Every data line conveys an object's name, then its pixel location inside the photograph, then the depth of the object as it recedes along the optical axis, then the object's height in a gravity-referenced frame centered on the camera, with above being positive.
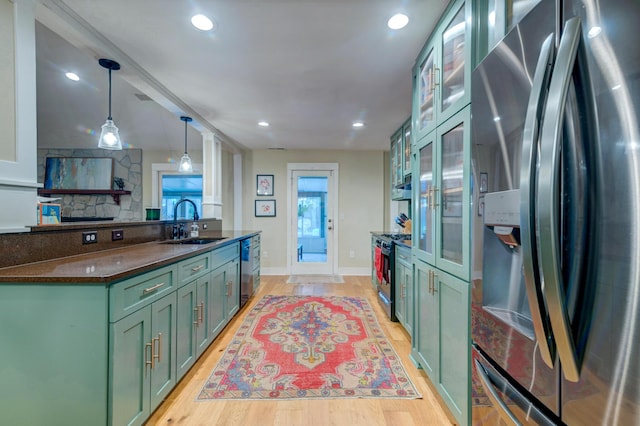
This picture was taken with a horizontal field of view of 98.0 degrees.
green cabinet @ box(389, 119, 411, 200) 3.52 +0.70
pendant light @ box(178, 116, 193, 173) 3.82 +0.65
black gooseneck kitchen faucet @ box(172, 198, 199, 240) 3.03 -0.20
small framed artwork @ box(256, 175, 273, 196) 5.45 +0.54
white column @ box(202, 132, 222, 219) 4.08 +0.50
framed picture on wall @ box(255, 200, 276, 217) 5.46 +0.09
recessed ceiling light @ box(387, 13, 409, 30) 1.74 +1.23
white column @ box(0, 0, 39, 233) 1.41 +0.52
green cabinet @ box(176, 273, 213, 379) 1.87 -0.81
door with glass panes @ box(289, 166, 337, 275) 5.46 -0.17
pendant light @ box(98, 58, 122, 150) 2.47 +0.66
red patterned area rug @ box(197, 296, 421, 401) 1.89 -1.20
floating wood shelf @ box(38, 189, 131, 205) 5.26 +0.38
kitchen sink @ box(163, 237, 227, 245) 2.79 -0.31
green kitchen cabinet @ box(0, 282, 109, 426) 1.23 -0.64
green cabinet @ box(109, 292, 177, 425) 1.29 -0.79
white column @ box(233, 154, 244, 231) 5.43 +0.39
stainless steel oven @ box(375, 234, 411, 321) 3.02 -0.68
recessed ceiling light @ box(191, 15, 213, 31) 1.76 +1.23
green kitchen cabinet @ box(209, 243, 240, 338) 2.45 -0.74
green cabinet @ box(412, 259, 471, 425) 1.38 -0.71
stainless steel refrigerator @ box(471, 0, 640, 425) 0.54 +0.00
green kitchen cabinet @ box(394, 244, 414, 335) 2.49 -0.71
